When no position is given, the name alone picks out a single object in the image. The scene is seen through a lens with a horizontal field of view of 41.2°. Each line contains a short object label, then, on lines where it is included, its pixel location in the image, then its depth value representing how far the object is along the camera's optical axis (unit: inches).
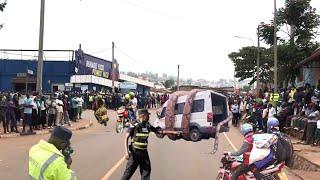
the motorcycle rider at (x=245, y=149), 282.3
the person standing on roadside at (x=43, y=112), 834.1
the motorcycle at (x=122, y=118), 580.4
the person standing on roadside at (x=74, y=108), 1060.0
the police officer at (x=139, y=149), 307.5
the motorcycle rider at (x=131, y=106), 573.2
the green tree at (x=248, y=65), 1861.8
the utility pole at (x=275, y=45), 1033.2
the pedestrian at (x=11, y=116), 749.3
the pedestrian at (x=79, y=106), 1079.8
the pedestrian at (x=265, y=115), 865.1
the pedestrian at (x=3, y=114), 748.4
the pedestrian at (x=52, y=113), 869.7
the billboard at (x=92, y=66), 1837.9
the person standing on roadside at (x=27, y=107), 774.1
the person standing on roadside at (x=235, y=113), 1103.8
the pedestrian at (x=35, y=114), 794.7
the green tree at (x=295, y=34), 1253.2
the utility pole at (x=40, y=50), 899.3
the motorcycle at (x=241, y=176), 277.7
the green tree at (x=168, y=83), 4780.3
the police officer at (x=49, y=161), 140.2
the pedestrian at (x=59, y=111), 923.1
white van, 400.5
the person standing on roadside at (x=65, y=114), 967.8
